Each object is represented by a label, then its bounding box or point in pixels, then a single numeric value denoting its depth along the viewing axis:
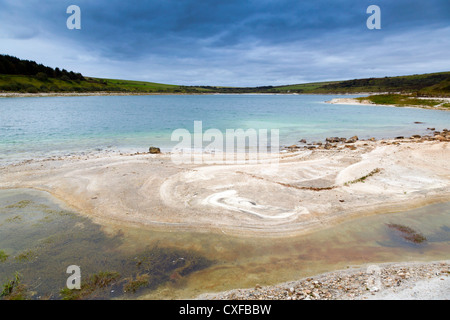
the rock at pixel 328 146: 22.41
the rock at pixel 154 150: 20.94
